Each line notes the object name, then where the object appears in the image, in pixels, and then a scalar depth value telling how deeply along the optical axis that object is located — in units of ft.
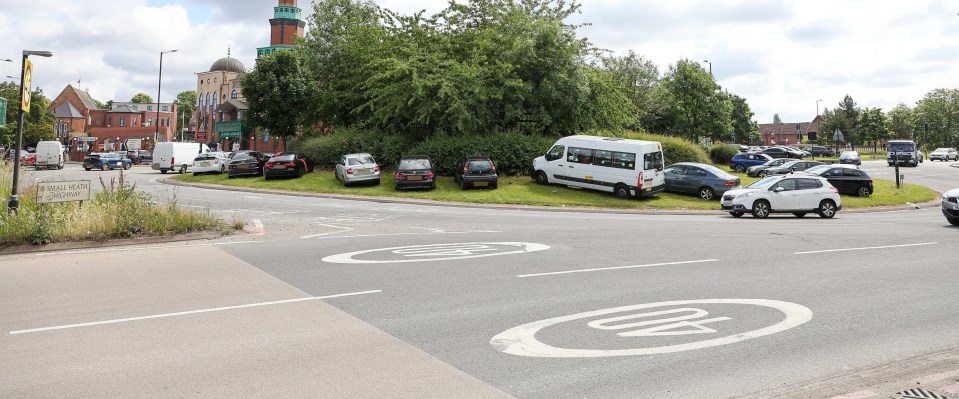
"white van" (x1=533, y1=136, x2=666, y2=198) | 92.02
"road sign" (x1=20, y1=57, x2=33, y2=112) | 45.11
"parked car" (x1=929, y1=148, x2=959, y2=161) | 229.45
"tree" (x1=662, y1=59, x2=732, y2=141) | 196.03
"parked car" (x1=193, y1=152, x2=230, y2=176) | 130.41
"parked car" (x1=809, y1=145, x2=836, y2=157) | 264.23
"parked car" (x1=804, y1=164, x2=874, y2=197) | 102.37
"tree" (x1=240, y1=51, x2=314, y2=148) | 145.38
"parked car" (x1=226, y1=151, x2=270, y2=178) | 121.80
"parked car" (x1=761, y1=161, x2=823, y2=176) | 124.77
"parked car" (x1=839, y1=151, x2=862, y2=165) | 184.85
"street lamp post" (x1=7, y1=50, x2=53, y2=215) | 44.52
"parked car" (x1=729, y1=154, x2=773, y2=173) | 146.61
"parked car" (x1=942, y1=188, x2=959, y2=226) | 60.59
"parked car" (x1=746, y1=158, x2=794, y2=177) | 135.64
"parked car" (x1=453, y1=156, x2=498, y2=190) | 97.66
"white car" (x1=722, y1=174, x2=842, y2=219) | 74.64
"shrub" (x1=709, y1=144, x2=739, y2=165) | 169.89
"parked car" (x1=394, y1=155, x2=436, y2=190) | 97.60
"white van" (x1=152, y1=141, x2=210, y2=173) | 148.66
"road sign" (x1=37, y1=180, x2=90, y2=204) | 44.34
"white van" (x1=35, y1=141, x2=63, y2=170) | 164.66
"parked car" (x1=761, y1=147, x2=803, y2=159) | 196.95
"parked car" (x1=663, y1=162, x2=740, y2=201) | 94.79
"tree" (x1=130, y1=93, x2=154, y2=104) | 513.62
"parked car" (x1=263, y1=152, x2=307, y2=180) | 114.21
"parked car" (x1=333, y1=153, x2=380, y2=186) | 102.68
